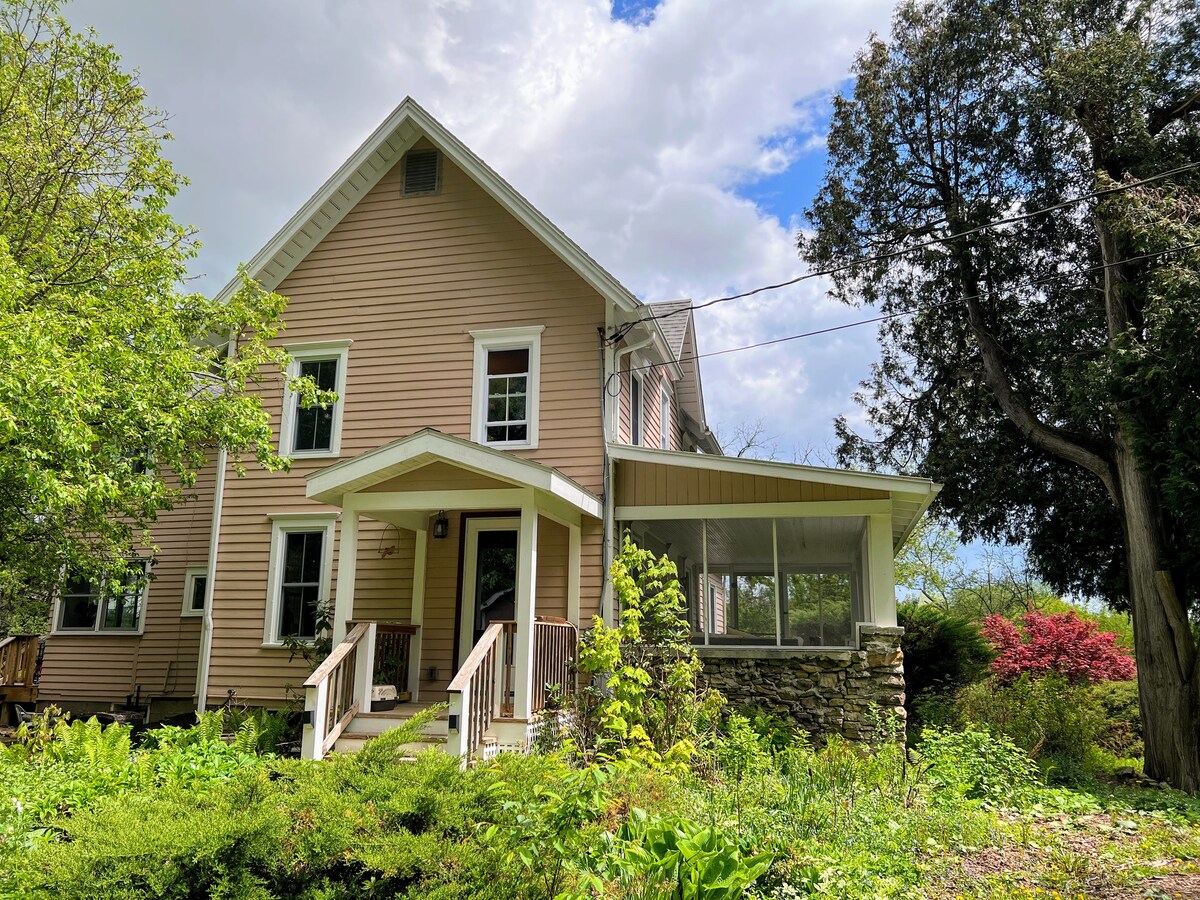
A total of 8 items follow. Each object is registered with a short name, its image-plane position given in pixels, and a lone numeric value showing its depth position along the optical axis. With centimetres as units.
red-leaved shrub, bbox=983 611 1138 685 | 1462
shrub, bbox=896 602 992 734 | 1419
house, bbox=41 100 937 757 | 904
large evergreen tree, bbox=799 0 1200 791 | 1084
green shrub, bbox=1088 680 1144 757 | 1280
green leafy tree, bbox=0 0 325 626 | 877
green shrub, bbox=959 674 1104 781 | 1091
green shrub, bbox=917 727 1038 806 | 730
